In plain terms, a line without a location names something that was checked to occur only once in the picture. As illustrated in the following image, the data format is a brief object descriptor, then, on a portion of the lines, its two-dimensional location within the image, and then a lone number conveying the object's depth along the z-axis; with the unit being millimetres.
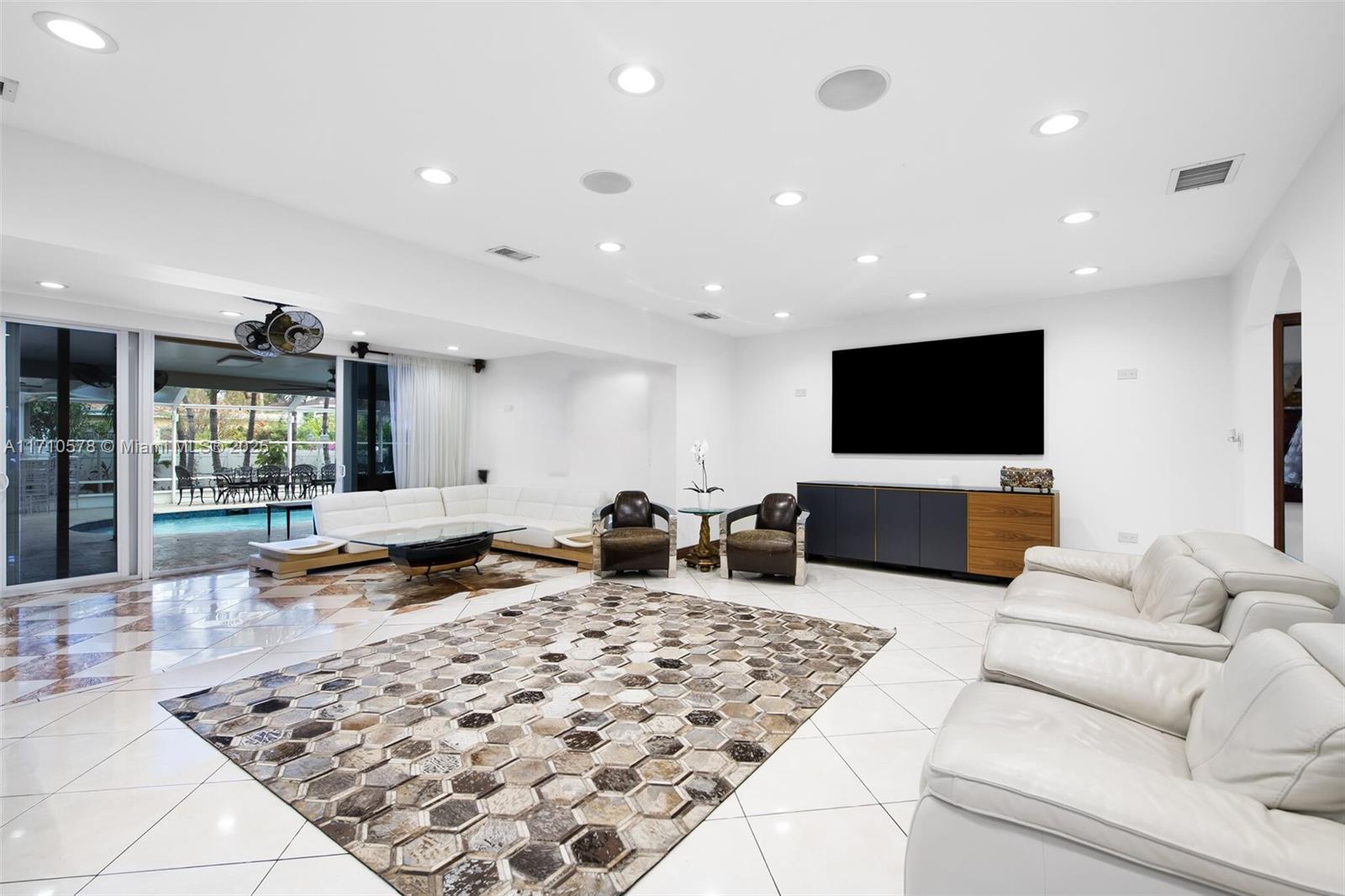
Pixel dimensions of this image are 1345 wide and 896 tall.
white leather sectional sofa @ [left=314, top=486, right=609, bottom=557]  6578
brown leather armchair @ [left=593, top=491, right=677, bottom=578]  5883
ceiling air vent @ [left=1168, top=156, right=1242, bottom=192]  3023
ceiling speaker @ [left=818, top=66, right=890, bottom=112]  2320
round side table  6375
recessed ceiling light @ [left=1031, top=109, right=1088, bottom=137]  2578
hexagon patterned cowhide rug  1982
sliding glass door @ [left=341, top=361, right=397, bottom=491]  7645
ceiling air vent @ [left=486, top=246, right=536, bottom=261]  4422
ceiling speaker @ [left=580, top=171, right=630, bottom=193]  3191
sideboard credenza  5473
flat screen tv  5836
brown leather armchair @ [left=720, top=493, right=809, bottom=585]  5617
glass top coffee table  5414
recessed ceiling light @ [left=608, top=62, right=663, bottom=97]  2291
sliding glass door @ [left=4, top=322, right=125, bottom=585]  5211
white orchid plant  6641
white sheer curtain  7918
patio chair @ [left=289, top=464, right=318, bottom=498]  8469
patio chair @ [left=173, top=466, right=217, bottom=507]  7992
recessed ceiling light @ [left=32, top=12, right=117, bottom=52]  2061
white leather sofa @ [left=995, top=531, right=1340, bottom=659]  2102
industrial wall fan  5047
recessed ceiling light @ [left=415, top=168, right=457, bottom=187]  3178
